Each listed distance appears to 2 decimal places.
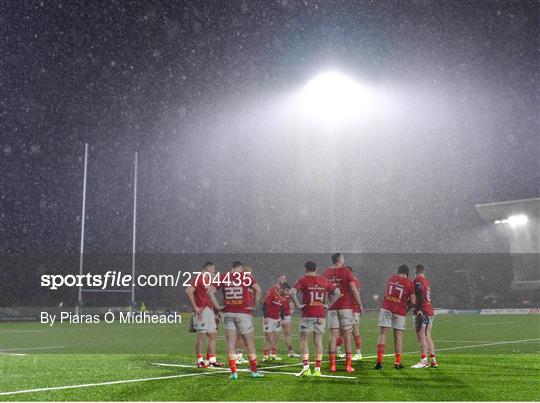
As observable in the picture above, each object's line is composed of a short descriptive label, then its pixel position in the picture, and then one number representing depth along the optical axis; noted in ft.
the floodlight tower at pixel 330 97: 102.81
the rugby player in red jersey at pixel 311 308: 42.04
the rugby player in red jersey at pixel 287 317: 55.67
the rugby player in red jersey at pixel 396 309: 46.09
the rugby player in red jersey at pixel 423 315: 47.19
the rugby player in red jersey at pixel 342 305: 45.44
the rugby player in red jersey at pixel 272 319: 53.88
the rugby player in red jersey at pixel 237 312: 41.37
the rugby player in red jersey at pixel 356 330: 52.98
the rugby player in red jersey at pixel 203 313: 47.57
